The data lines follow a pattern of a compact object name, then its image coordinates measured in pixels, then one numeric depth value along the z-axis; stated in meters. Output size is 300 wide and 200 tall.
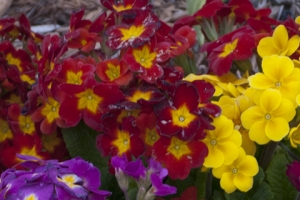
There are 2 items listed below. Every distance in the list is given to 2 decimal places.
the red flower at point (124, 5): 0.83
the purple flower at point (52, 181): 0.67
